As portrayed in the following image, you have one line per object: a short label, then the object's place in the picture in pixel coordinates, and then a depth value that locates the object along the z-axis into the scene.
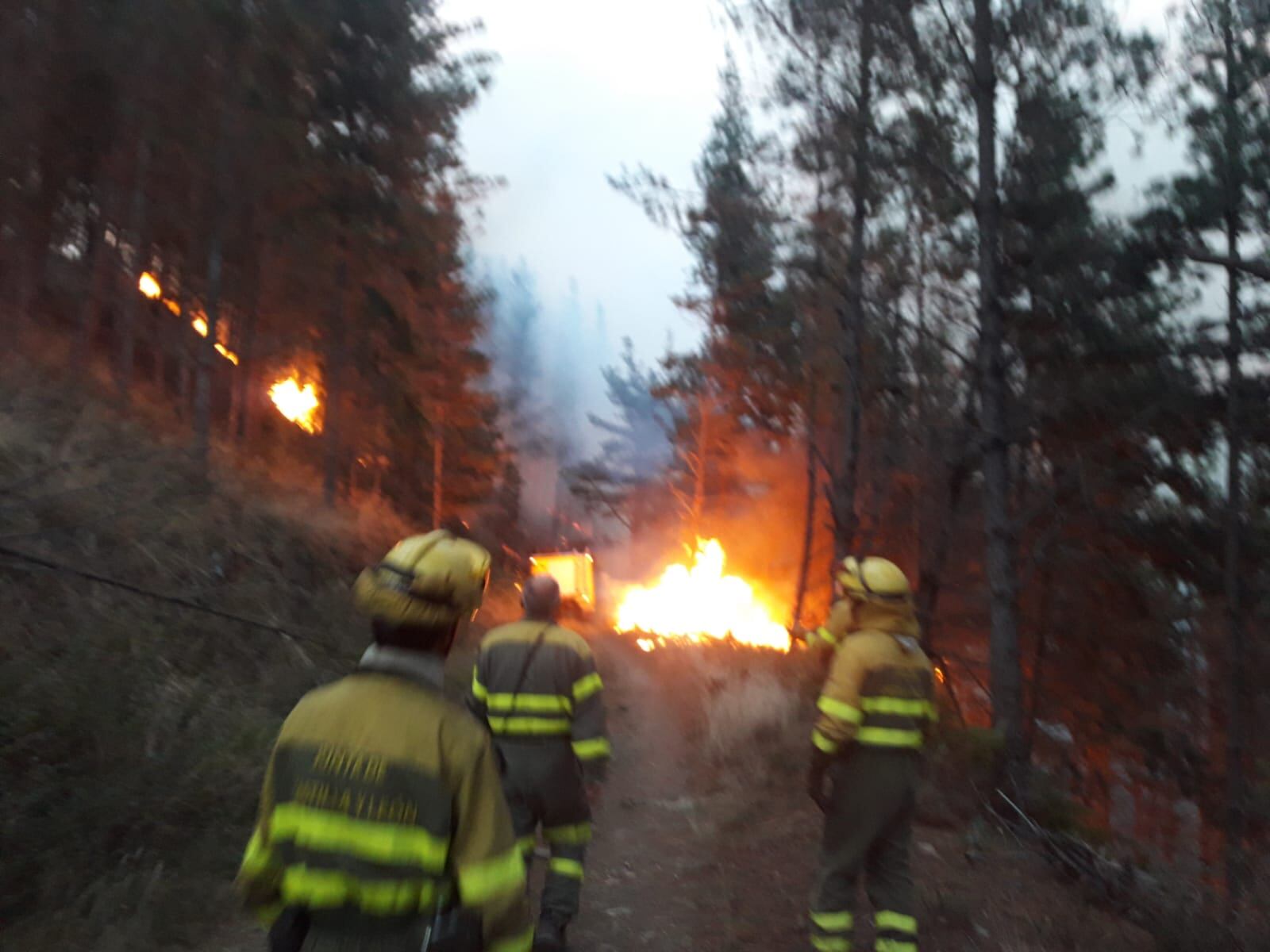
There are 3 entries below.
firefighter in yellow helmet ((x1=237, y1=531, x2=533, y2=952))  2.03
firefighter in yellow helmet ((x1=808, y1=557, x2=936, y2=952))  4.17
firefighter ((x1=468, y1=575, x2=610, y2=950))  4.46
